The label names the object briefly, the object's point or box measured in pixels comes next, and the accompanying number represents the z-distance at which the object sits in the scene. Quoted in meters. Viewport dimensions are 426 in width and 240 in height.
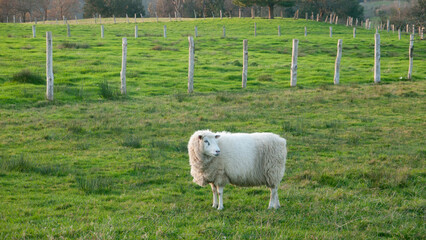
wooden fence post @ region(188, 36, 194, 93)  22.12
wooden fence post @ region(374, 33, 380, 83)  25.62
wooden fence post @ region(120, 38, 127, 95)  20.78
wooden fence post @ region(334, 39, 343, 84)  25.09
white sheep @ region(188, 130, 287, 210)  7.64
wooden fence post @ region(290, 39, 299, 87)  24.19
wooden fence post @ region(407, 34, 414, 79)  26.62
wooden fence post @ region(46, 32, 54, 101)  18.38
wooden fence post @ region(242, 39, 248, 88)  23.80
